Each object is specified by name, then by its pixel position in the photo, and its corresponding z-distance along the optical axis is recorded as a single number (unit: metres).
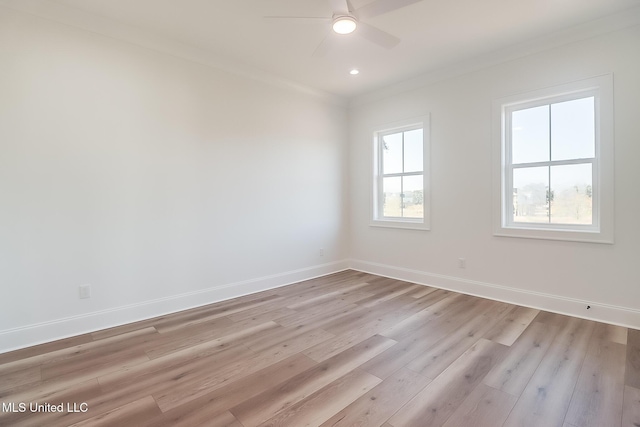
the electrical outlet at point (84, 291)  2.72
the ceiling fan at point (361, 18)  2.05
